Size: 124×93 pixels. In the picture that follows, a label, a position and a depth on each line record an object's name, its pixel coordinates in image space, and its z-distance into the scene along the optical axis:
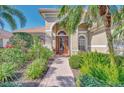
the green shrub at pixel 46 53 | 4.02
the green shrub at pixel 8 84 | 2.69
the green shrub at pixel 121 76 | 2.52
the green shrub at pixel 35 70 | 3.27
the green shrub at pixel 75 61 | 3.76
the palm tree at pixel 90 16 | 2.97
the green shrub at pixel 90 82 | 2.40
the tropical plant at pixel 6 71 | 3.03
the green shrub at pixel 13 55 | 3.78
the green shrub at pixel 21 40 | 3.83
